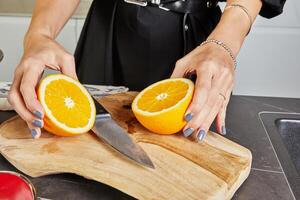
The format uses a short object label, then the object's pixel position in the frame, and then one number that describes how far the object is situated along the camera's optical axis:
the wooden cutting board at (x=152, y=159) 0.47
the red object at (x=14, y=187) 0.35
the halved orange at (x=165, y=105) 0.54
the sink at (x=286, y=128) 0.72
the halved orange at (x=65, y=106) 0.55
